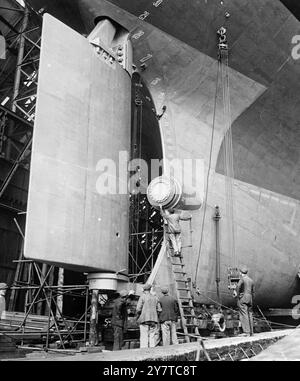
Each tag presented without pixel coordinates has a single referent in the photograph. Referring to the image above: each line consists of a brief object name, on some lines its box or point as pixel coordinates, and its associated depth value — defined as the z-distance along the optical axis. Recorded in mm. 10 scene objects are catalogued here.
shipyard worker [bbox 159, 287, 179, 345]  8039
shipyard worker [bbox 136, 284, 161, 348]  7770
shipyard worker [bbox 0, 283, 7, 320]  7766
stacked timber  10691
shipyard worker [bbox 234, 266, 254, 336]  8344
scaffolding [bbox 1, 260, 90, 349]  9219
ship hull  10086
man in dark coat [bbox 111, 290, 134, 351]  7836
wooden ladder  8594
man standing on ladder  9484
